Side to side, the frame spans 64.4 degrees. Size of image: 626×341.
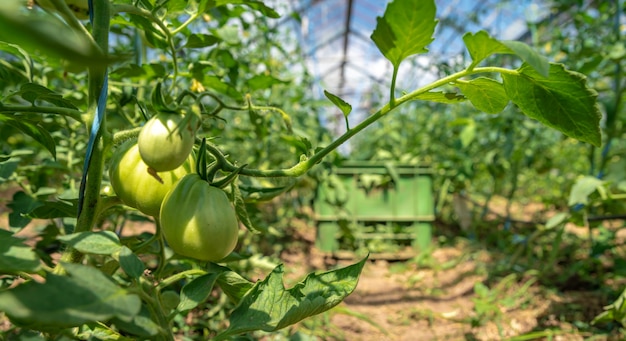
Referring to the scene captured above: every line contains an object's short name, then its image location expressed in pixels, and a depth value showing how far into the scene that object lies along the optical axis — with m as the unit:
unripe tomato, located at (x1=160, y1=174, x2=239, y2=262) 0.43
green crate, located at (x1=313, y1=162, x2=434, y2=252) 3.02
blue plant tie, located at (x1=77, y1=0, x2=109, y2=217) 0.46
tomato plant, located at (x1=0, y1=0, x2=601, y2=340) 0.34
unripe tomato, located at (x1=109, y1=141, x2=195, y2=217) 0.46
